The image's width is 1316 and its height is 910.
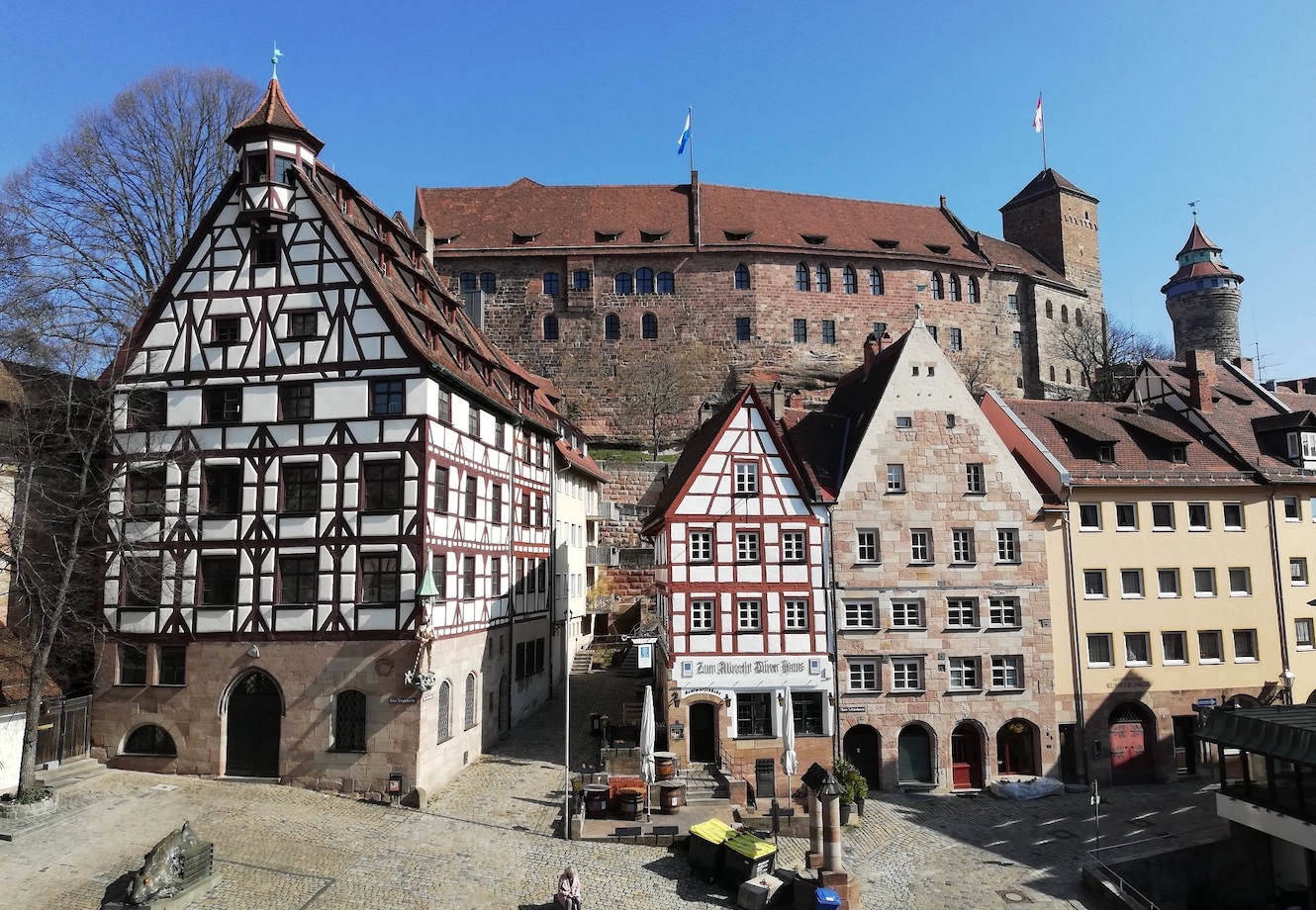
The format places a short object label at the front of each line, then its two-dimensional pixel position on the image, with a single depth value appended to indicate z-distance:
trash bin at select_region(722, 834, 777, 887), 17.84
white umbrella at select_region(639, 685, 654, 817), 21.20
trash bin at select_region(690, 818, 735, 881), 18.31
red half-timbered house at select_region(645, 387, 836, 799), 24.91
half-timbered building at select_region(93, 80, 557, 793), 21.64
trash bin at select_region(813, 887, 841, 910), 16.95
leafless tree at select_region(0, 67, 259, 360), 29.53
